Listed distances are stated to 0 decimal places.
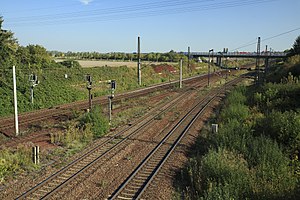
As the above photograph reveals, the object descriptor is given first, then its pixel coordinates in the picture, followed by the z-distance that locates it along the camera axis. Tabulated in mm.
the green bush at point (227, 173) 7460
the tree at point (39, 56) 41978
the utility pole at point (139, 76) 48938
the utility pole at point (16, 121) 16875
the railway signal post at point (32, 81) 25484
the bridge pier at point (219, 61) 118812
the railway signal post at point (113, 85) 20131
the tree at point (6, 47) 26062
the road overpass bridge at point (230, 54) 100650
